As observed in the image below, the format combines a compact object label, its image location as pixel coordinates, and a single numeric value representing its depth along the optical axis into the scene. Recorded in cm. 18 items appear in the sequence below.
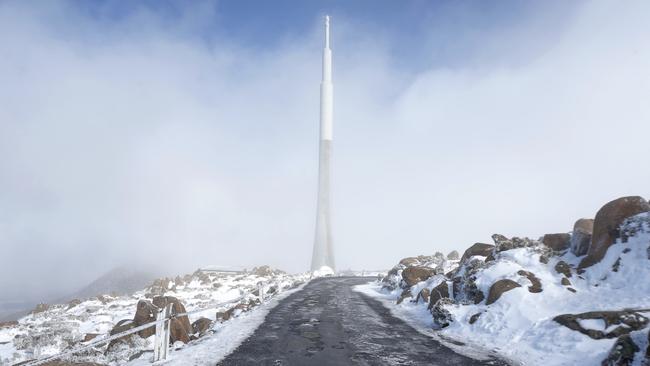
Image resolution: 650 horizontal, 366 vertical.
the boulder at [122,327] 1340
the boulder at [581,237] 1461
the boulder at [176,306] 1515
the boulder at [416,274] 2339
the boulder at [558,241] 1619
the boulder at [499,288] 1310
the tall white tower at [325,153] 9348
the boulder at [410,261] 3774
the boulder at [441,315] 1334
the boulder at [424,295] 1836
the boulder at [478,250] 1998
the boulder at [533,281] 1280
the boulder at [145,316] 1420
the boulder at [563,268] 1358
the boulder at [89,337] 1677
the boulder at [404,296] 2064
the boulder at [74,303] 3796
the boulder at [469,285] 1442
